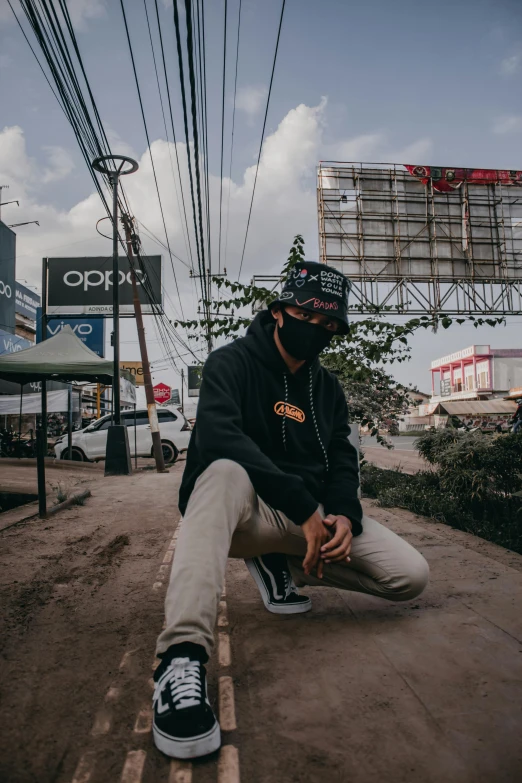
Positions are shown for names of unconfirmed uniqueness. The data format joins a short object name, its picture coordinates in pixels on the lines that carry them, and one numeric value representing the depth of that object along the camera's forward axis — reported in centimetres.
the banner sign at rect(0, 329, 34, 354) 1865
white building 5497
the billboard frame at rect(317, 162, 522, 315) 1698
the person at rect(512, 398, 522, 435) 934
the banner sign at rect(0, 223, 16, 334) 1828
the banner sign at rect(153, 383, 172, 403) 2800
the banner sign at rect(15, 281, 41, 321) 2902
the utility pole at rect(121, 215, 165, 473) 1284
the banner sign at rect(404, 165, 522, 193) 1758
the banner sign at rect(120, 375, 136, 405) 1502
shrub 532
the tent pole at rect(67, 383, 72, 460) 1395
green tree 625
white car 1541
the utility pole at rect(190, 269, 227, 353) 684
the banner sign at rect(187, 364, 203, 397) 1300
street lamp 1107
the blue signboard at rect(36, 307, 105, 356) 2314
